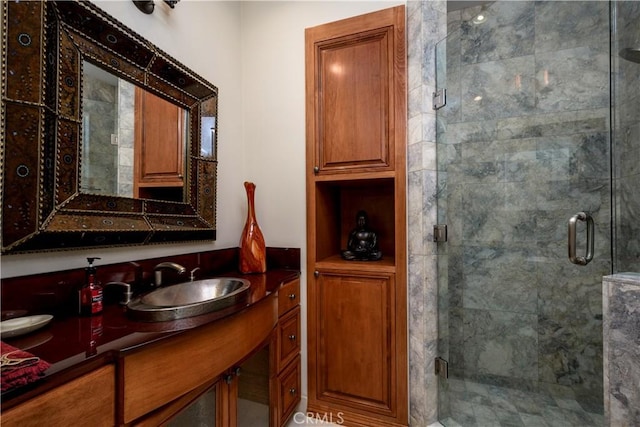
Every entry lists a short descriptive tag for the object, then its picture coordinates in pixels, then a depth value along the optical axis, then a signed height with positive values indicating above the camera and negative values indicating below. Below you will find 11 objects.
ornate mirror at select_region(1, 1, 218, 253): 0.81 +0.30
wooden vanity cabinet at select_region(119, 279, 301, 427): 0.70 -0.50
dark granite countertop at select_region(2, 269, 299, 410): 0.54 -0.32
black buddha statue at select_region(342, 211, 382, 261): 1.67 -0.19
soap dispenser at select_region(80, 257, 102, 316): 0.89 -0.27
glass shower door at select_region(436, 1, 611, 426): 1.49 +0.04
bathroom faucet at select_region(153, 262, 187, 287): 1.06 -0.22
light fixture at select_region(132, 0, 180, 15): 1.16 +0.90
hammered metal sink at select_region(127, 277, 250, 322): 0.83 -0.31
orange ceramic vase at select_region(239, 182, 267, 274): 1.57 -0.19
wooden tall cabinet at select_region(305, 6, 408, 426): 1.47 +0.02
